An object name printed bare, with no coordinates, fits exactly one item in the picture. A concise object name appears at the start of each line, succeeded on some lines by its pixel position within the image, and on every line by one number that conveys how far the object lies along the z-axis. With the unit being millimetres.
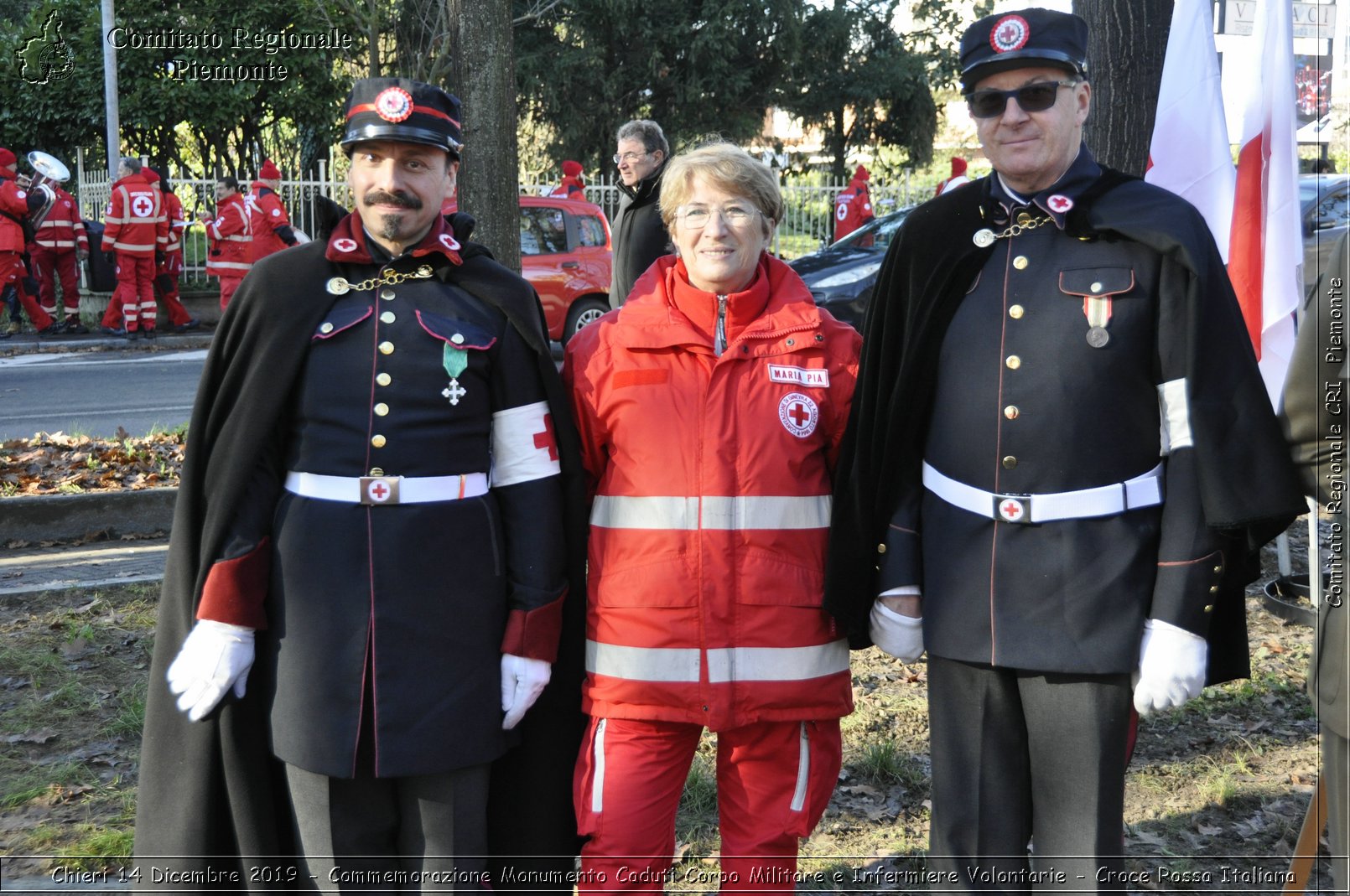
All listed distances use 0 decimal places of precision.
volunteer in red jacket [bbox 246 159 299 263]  14500
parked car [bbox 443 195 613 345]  13508
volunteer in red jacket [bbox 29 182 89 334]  16547
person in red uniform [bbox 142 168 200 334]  16578
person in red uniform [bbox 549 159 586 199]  17062
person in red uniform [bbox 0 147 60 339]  15430
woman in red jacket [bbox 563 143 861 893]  2984
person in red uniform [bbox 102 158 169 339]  15289
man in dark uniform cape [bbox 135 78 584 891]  2830
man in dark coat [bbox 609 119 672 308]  6852
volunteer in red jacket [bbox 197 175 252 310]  14578
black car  11039
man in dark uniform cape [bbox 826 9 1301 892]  2668
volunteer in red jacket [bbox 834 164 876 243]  18922
